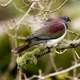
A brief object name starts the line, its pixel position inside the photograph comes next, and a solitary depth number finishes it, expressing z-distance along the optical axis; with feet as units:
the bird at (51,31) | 33.83
